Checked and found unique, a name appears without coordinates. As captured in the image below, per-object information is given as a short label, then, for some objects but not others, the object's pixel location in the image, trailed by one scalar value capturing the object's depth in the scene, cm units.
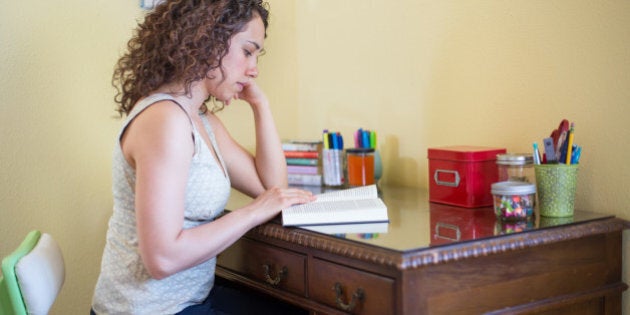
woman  127
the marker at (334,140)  190
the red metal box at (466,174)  148
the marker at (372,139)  187
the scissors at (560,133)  134
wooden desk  111
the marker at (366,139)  187
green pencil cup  132
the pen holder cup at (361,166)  182
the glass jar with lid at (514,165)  140
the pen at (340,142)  190
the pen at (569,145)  131
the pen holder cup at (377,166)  188
